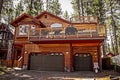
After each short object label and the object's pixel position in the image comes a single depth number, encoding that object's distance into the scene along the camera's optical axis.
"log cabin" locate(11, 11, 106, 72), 8.18
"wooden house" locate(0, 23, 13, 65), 13.25
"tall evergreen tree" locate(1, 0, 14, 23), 14.08
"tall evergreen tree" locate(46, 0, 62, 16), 19.34
